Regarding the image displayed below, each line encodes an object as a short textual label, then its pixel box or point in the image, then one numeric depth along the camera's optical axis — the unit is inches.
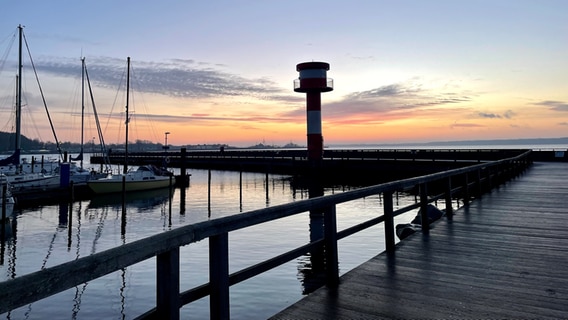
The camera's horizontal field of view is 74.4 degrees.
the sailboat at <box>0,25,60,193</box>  1077.1
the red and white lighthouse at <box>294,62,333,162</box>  1407.5
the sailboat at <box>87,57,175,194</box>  1191.3
